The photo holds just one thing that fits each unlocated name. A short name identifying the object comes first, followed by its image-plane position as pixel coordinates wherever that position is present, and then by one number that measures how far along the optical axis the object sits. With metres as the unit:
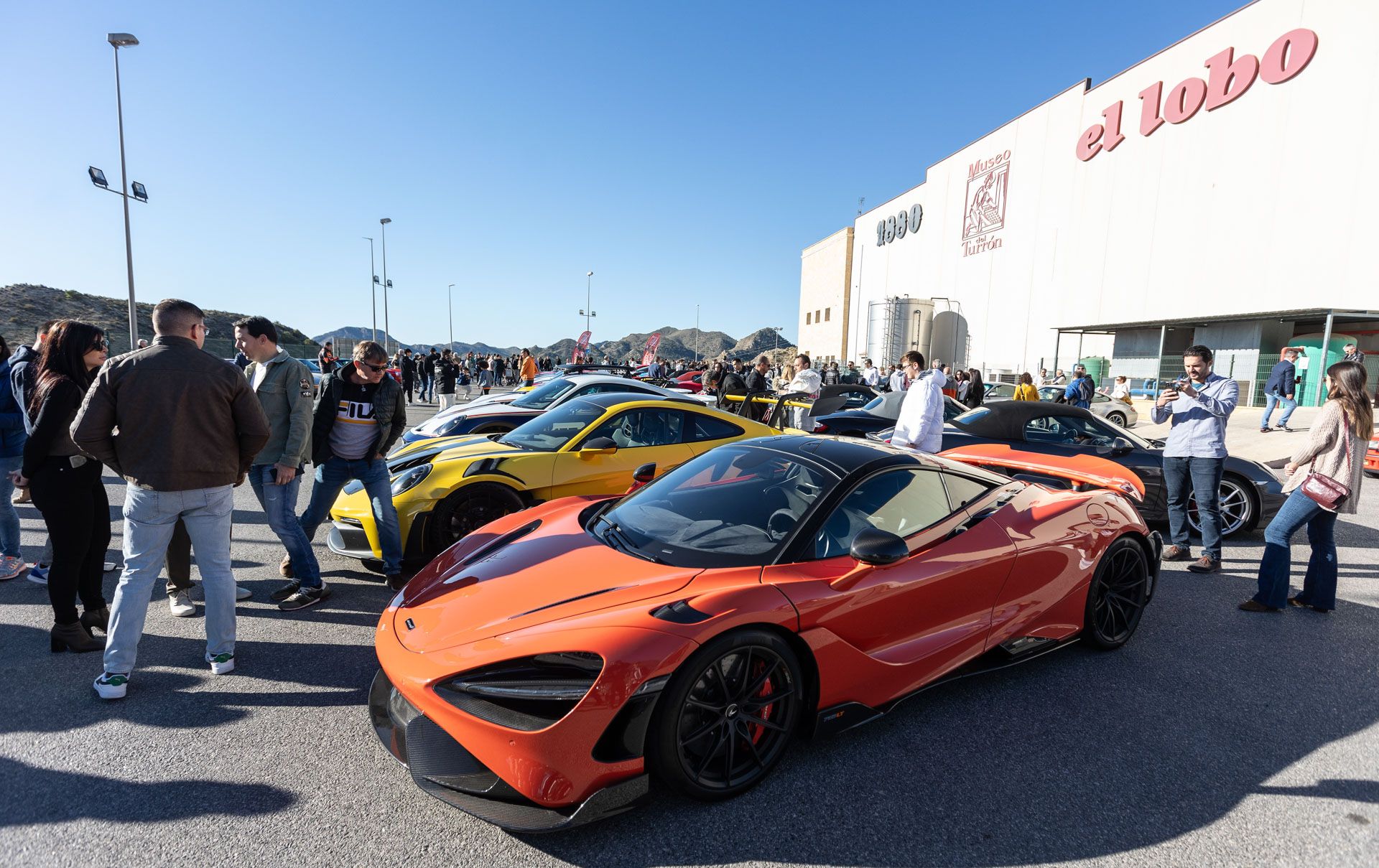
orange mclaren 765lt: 2.16
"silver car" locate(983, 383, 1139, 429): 18.78
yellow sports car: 4.71
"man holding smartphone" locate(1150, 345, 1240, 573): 5.17
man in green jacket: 4.09
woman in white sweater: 4.16
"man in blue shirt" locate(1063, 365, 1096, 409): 13.68
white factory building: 18.55
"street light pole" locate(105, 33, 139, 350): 18.53
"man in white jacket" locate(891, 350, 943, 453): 5.74
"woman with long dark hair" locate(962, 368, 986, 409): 14.66
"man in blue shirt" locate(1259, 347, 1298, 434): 15.25
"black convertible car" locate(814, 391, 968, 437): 8.70
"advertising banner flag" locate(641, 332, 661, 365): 27.35
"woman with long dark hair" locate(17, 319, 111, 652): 3.53
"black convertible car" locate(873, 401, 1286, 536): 6.27
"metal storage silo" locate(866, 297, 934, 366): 36.75
